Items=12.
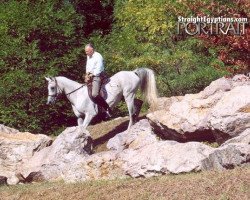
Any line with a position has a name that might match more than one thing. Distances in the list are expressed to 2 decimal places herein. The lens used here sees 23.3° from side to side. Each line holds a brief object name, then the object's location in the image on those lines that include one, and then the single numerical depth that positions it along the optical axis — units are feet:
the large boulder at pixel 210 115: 47.62
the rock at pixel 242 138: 42.29
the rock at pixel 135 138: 55.88
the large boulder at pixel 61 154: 55.11
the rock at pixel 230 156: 38.65
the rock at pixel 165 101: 69.77
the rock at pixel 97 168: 46.50
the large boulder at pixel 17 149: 61.87
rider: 64.80
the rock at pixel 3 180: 57.47
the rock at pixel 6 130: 69.56
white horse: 68.03
